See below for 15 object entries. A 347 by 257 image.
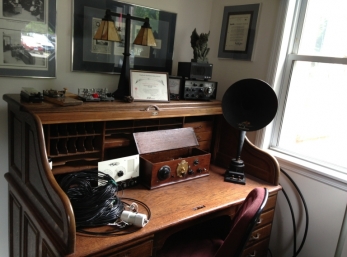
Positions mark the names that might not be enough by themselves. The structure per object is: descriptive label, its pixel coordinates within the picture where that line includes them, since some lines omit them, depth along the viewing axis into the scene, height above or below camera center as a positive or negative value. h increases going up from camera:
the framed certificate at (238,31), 2.13 +0.25
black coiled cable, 1.24 -0.61
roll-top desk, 1.16 -0.59
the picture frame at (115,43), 1.74 +0.07
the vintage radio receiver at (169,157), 1.63 -0.56
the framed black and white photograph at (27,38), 1.50 +0.04
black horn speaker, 1.76 -0.24
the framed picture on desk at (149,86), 1.69 -0.16
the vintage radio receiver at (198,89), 1.92 -0.17
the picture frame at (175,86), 1.90 -0.16
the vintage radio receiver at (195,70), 1.94 -0.05
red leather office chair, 1.13 -0.95
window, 1.85 -0.08
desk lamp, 1.62 +0.09
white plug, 1.24 -0.66
